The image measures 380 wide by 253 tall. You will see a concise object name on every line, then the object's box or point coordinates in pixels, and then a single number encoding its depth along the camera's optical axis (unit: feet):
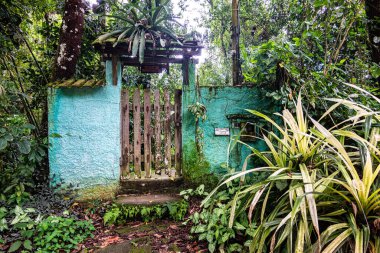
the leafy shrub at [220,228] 8.21
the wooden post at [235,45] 17.74
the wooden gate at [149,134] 12.45
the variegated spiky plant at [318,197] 6.25
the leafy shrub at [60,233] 8.61
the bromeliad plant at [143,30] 11.59
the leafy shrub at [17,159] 10.17
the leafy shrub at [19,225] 8.33
